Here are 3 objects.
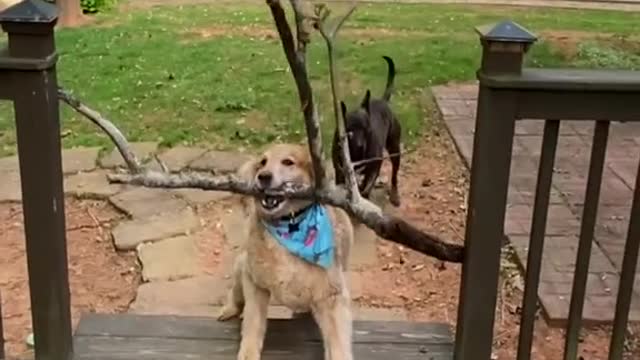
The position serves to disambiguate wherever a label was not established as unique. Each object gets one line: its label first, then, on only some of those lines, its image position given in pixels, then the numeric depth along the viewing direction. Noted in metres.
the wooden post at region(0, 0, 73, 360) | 2.55
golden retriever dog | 2.82
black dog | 4.67
